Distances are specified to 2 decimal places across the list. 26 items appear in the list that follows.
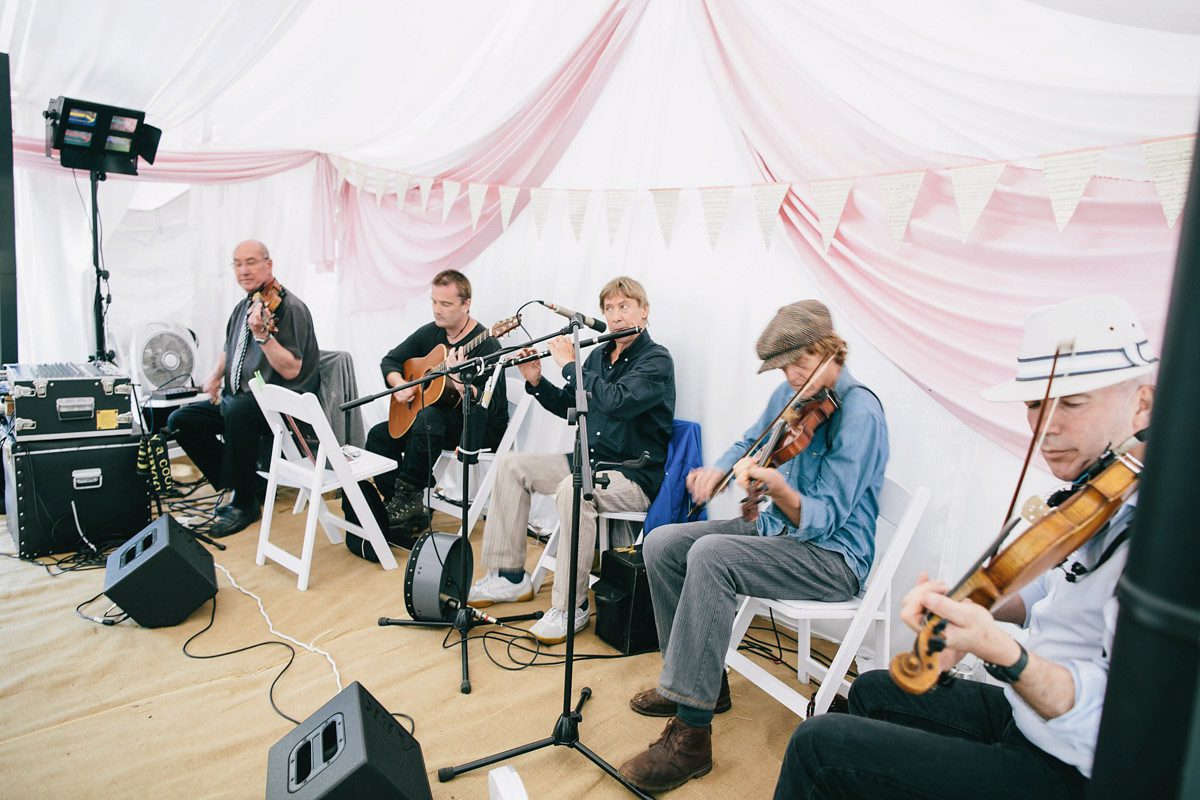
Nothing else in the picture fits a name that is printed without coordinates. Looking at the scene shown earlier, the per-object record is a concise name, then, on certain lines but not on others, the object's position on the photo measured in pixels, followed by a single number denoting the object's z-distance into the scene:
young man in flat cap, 1.90
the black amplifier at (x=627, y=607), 2.58
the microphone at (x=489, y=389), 2.19
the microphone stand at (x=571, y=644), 1.83
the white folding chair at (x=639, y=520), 2.93
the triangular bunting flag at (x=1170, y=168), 1.62
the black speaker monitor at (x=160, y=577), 2.59
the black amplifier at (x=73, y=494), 3.21
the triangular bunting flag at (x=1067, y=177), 1.80
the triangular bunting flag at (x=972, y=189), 2.00
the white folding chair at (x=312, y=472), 3.05
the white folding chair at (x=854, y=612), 1.92
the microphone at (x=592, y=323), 2.33
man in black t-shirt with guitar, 3.57
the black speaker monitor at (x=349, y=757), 1.44
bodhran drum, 2.68
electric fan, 4.64
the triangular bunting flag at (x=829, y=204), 2.36
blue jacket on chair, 2.77
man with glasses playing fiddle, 3.69
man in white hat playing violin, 1.08
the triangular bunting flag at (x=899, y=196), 2.17
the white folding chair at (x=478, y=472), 3.59
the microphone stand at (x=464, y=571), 2.28
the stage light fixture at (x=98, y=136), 4.24
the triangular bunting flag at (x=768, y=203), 2.58
